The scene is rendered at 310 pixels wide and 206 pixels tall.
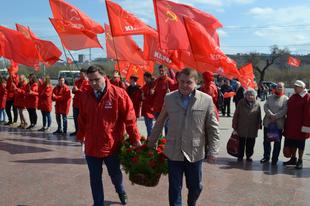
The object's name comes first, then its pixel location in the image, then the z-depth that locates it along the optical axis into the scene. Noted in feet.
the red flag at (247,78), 32.00
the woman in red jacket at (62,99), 38.55
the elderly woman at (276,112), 27.40
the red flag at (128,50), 38.92
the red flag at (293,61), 117.80
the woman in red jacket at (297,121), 26.37
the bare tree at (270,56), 234.01
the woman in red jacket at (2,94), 44.50
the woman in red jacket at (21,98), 43.01
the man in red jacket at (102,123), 16.03
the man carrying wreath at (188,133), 14.44
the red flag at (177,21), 28.35
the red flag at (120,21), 31.30
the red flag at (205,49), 27.12
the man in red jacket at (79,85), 33.65
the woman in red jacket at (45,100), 40.63
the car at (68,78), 164.55
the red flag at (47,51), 39.96
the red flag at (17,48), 40.14
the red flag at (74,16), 35.09
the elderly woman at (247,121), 28.45
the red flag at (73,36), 35.37
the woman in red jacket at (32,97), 41.98
